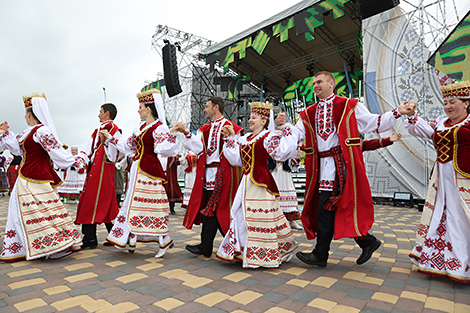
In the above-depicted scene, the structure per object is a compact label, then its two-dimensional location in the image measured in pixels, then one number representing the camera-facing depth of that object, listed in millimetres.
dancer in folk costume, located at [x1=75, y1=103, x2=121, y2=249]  3607
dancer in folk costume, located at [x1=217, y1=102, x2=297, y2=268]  2787
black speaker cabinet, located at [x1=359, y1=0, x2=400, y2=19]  8625
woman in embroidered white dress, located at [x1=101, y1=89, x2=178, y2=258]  3139
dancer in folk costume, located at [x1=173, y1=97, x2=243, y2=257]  3215
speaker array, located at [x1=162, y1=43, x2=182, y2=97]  11234
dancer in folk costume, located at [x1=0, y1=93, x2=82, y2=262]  3020
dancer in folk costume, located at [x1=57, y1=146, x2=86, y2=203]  8602
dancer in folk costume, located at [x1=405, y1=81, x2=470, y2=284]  2523
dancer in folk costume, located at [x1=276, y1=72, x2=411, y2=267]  2738
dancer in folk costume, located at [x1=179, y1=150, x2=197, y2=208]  7070
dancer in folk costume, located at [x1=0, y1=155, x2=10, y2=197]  10720
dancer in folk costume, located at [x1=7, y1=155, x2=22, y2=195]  11328
